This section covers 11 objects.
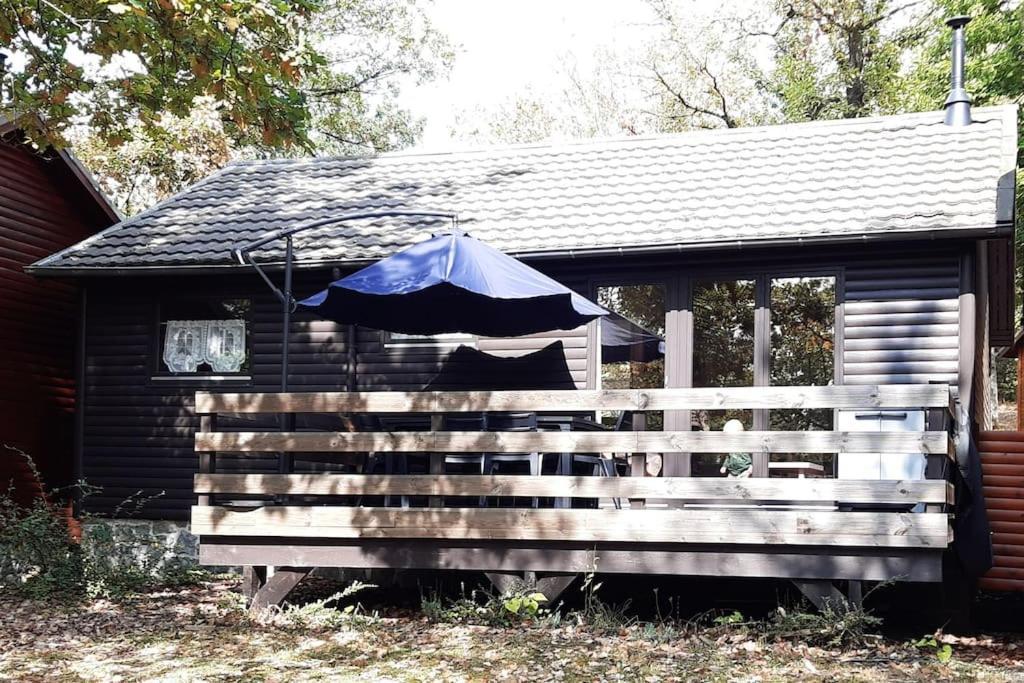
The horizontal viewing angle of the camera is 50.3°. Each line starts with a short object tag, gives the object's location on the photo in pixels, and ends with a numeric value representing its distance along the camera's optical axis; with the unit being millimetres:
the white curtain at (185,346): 12219
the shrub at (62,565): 9508
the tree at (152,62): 9219
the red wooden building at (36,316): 13602
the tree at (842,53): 23000
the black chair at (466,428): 8383
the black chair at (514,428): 8172
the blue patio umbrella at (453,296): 8133
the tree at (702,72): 24578
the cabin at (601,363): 7602
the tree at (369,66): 27719
